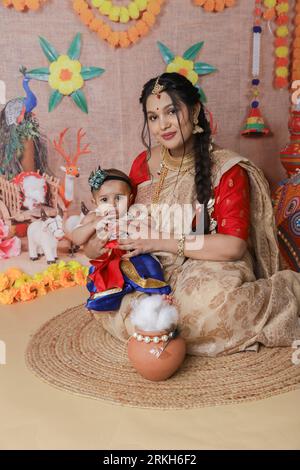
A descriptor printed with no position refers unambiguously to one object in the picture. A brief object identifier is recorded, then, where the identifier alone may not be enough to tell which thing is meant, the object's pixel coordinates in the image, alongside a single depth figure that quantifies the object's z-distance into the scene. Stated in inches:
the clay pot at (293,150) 145.9
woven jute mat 87.0
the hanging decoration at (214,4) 151.3
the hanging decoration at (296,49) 157.2
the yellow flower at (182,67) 153.1
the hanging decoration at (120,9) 146.4
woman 99.0
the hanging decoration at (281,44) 156.2
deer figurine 154.0
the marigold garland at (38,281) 138.4
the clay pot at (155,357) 88.1
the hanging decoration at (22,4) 142.2
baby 101.3
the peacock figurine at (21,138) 148.6
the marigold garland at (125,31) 146.8
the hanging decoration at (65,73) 147.5
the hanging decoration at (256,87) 155.0
